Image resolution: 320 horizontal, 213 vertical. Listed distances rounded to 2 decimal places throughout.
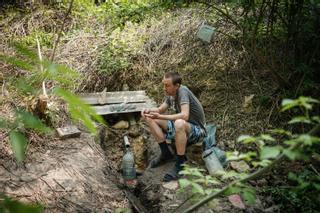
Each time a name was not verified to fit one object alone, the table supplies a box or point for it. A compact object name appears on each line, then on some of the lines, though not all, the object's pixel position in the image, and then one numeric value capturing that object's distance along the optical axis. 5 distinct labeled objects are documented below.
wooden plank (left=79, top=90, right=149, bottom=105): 5.78
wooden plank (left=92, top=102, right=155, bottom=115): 5.61
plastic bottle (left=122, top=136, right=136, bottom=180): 4.94
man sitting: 4.48
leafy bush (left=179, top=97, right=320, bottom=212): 1.24
